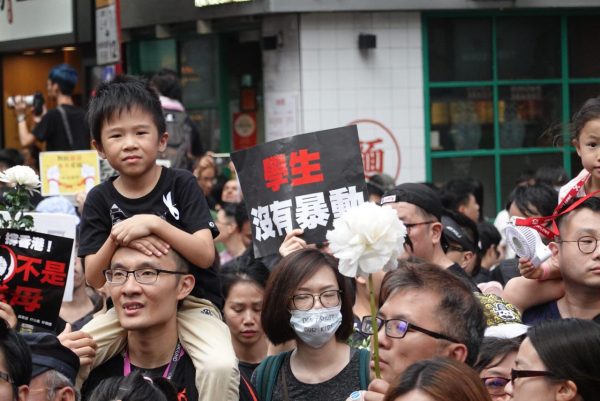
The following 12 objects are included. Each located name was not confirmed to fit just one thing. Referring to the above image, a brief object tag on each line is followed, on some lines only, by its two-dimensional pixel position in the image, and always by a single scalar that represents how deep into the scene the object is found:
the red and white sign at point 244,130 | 17.28
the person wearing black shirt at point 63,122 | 14.24
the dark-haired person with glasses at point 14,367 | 5.33
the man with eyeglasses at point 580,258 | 6.32
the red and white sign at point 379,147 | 16.17
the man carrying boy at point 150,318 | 6.07
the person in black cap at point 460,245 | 9.17
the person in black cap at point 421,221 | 7.82
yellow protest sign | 11.03
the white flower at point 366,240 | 5.09
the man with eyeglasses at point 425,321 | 5.36
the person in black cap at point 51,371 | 5.80
